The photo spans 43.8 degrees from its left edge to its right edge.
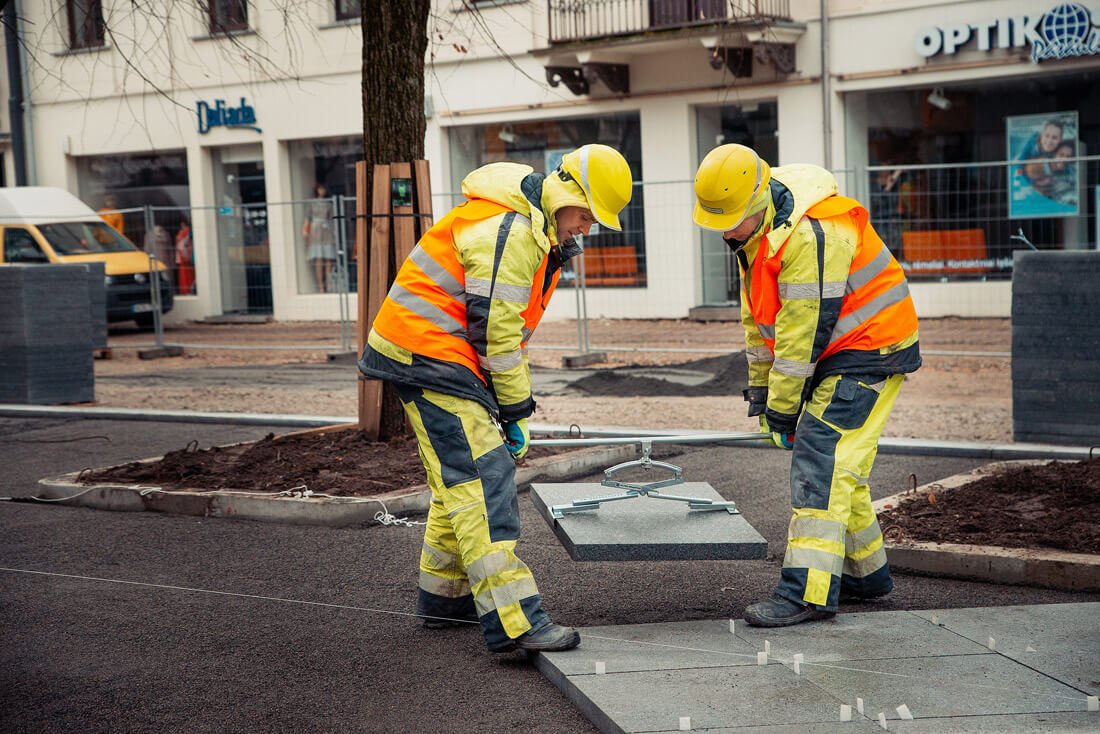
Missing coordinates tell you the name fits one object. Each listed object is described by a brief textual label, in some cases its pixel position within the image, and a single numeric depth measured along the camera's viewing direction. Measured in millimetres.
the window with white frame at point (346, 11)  21764
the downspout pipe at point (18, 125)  26328
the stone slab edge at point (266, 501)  7082
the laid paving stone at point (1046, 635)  4402
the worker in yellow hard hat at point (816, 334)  4887
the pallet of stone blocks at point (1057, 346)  8039
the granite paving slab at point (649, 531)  4871
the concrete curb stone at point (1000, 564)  5441
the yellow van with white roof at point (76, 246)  20906
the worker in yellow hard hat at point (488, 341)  4668
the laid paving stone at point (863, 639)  4605
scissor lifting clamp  5449
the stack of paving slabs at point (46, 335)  12070
